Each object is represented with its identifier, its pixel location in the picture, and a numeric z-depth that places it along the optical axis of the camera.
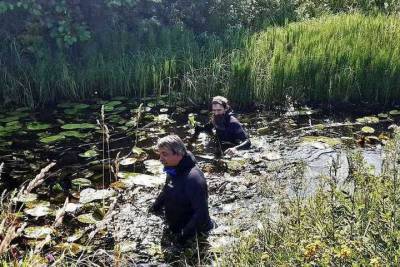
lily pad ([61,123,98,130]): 8.51
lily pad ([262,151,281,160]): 7.17
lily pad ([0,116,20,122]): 8.92
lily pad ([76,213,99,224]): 5.64
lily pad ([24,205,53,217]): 5.77
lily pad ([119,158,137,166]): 7.10
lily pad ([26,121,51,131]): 8.56
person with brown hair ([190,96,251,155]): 7.43
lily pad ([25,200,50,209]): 5.99
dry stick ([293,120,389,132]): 8.21
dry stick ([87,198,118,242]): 2.90
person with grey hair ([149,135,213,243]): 5.12
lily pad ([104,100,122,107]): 9.47
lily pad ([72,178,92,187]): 6.52
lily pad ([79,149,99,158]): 7.45
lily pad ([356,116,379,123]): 8.28
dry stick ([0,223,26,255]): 2.74
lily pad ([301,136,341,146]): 7.53
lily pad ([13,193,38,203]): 6.05
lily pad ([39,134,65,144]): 8.04
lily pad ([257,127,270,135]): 8.16
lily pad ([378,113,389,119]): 8.46
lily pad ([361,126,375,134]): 7.85
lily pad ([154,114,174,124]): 8.81
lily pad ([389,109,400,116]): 8.55
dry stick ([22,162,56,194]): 3.05
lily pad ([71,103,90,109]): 9.42
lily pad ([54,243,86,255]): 5.06
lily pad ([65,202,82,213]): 5.93
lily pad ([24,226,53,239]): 5.25
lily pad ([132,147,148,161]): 7.37
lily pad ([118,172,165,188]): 6.55
